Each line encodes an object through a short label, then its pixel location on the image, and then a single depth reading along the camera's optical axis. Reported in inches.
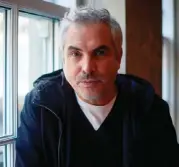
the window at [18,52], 48.7
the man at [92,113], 39.5
